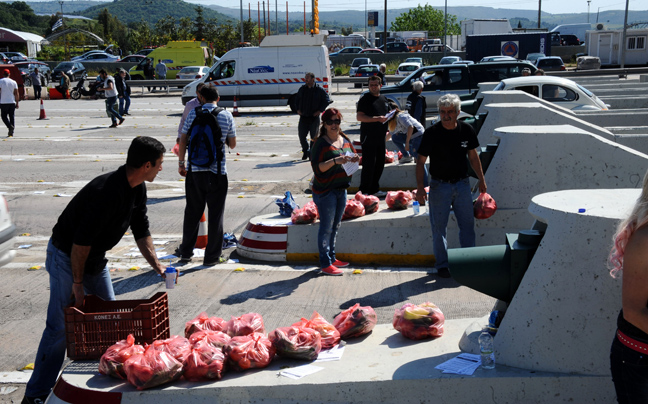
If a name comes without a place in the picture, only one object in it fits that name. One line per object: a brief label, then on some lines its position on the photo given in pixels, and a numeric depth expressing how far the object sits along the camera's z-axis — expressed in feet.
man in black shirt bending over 14.07
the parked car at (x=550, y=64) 127.24
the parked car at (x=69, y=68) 148.38
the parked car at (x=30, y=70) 132.61
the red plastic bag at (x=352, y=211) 26.68
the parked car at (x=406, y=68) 133.70
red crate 13.65
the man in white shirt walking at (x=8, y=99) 63.31
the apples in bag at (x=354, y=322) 14.93
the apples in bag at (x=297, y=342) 13.76
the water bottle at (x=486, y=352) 12.62
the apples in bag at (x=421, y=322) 14.48
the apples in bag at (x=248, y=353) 13.43
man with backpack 24.85
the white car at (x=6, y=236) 25.27
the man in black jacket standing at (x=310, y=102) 46.06
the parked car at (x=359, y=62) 155.49
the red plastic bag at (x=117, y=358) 13.15
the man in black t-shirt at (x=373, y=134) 33.58
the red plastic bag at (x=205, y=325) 15.40
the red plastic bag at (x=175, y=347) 13.28
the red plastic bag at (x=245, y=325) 15.10
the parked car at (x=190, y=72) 133.30
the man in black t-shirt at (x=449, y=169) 22.71
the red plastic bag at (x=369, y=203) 27.35
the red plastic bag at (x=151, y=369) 12.87
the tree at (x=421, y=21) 375.25
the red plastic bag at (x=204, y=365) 13.17
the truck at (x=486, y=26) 200.03
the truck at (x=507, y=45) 155.53
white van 88.18
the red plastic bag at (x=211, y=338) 14.08
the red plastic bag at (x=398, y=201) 27.43
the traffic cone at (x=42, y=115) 82.94
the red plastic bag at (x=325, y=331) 14.51
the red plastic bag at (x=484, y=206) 23.57
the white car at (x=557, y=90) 48.93
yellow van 142.92
